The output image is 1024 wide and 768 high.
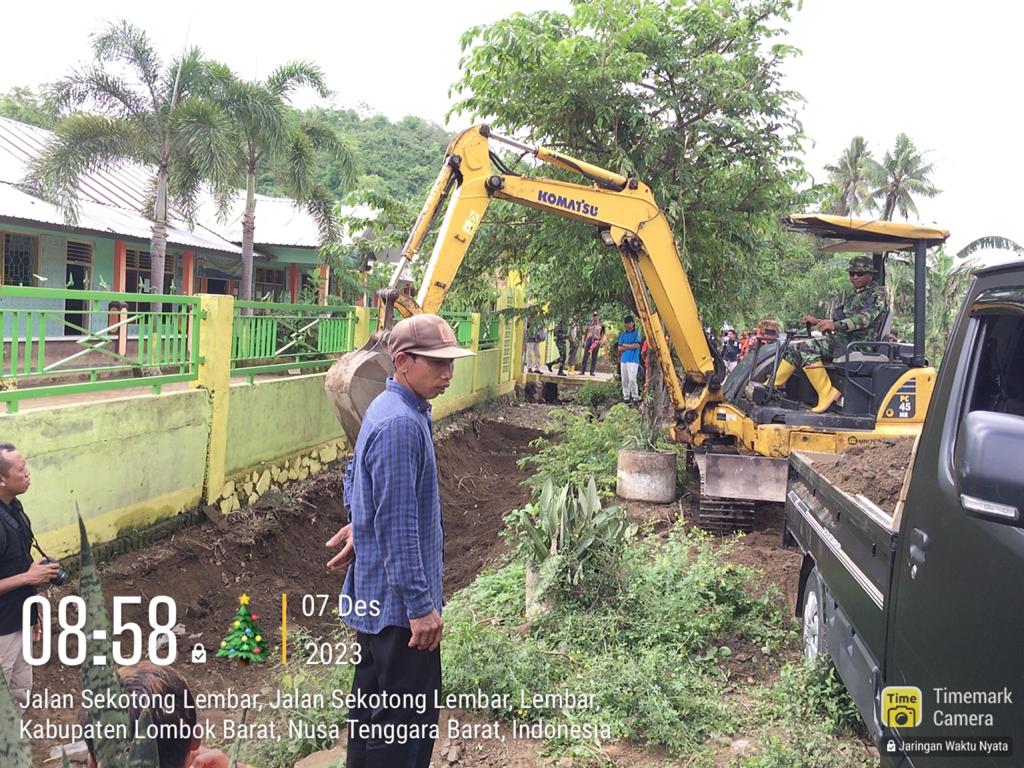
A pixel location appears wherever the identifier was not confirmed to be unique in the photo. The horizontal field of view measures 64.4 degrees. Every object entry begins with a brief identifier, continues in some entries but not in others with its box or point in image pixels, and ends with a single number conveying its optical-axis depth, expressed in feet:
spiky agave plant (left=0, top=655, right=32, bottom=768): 5.40
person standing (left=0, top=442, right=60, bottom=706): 11.29
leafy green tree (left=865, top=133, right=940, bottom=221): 122.62
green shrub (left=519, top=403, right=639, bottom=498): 30.17
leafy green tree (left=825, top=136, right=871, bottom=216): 129.39
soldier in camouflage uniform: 22.89
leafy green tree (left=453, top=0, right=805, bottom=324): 30.73
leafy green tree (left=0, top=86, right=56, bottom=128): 91.06
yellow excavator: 21.63
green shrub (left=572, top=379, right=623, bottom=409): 56.34
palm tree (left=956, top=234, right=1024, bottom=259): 85.70
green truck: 5.69
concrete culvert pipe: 27.12
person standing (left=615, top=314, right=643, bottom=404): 49.78
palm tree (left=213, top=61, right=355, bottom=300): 52.19
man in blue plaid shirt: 8.74
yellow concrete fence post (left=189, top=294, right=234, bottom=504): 23.81
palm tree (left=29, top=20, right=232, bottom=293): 47.57
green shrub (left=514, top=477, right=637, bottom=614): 16.10
